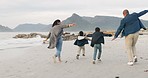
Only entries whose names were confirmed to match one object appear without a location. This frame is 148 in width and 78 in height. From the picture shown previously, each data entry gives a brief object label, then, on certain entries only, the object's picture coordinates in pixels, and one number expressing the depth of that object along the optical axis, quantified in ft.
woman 24.37
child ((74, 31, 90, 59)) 26.20
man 20.72
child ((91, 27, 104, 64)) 23.12
